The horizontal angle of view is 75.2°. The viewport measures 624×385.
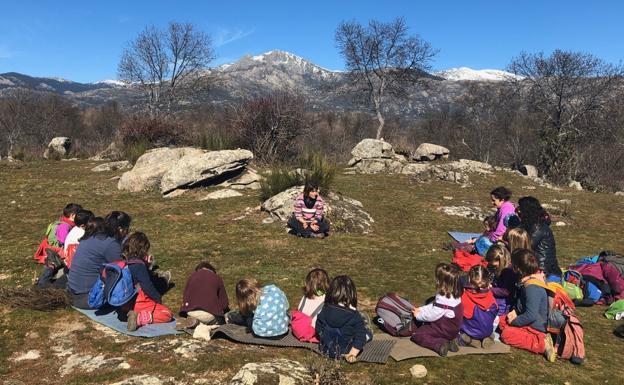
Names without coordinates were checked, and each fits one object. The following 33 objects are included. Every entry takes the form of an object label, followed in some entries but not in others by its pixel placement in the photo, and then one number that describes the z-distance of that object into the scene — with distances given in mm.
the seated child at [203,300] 4930
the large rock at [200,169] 12930
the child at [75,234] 6116
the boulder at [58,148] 23031
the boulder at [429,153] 22922
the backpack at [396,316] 4824
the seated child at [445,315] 4434
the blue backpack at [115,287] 4867
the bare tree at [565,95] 28597
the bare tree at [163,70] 44344
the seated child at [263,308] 4516
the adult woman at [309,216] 9219
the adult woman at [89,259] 5277
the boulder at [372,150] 21141
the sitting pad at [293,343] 4176
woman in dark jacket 6125
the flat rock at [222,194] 12477
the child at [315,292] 4668
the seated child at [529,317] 4570
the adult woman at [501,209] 7666
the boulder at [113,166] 17297
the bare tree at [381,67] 36500
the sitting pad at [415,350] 4262
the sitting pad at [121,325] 4609
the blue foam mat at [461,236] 9922
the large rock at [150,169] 13670
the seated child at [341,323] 4152
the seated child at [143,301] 4750
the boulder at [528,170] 23331
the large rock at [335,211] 10164
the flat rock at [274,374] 3514
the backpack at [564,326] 4465
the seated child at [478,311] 4582
